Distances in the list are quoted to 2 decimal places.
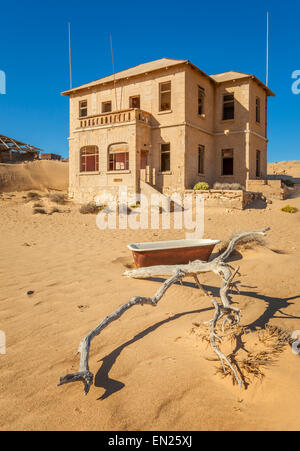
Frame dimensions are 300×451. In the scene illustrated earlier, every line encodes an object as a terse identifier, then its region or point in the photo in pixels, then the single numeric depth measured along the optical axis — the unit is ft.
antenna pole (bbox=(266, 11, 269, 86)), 69.97
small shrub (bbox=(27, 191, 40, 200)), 68.24
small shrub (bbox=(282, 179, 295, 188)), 78.11
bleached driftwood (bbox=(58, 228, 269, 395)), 8.37
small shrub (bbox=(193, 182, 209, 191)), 55.62
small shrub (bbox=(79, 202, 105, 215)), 53.88
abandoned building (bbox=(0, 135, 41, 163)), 92.27
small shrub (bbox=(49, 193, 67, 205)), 63.21
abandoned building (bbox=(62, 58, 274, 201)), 58.34
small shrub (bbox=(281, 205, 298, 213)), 50.04
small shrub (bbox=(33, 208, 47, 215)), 52.42
